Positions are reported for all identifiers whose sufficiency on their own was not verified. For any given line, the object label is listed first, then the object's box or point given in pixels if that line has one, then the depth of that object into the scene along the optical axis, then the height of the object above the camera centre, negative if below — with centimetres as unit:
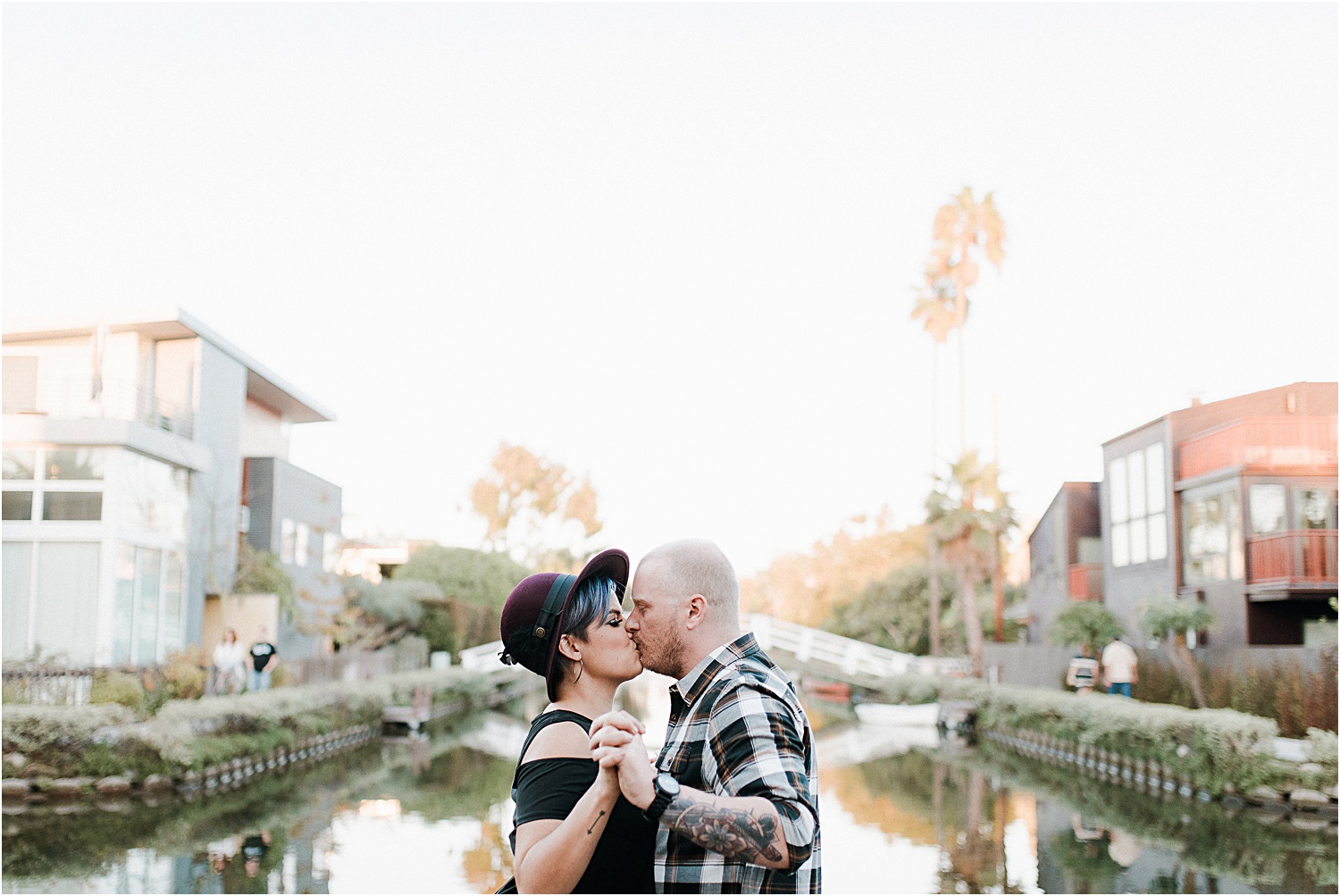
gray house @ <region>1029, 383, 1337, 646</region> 1905 +133
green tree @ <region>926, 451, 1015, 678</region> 2703 +145
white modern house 2097 +178
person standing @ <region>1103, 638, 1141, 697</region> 1808 -129
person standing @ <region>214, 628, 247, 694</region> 1769 -141
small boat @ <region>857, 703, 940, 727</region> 2486 -284
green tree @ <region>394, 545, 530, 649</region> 3328 -18
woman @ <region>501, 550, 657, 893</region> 206 -32
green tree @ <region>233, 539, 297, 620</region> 2489 -6
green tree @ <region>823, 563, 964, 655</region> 3828 -101
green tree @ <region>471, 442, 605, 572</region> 4656 +318
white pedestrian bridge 2956 -201
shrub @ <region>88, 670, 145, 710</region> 1497 -152
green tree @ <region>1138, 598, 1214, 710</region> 1883 -51
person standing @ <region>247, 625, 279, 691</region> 1880 -143
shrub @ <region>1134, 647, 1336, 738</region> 1396 -135
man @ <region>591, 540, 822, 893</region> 188 -29
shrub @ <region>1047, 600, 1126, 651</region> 2069 -73
